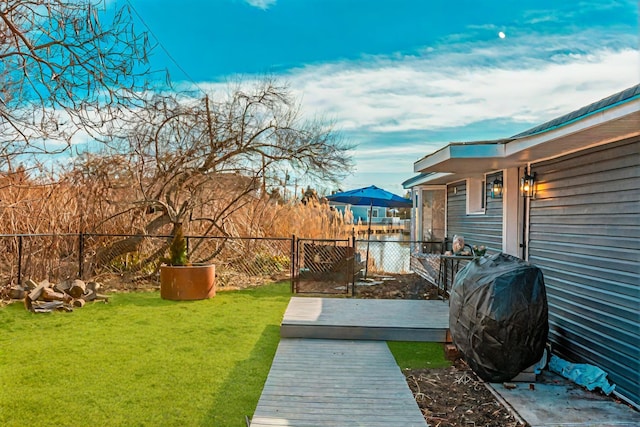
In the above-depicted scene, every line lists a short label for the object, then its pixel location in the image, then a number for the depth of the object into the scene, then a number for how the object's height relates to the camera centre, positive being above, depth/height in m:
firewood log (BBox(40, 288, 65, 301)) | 6.39 -1.20
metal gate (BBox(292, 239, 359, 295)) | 8.56 -0.99
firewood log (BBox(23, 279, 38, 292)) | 6.81 -1.12
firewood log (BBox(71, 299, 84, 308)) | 6.46 -1.31
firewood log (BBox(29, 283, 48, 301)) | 6.25 -1.13
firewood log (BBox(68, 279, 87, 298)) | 6.75 -1.17
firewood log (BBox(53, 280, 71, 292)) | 6.86 -1.14
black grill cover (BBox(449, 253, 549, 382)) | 3.52 -0.83
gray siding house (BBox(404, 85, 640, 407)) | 3.31 +0.03
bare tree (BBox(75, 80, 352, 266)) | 8.78 +1.31
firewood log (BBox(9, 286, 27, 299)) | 6.74 -1.22
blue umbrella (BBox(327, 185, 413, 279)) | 10.16 +0.49
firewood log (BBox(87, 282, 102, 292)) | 7.08 -1.17
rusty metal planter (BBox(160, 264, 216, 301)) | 7.08 -1.08
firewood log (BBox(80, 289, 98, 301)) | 6.82 -1.27
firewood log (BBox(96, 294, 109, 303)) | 6.93 -1.32
